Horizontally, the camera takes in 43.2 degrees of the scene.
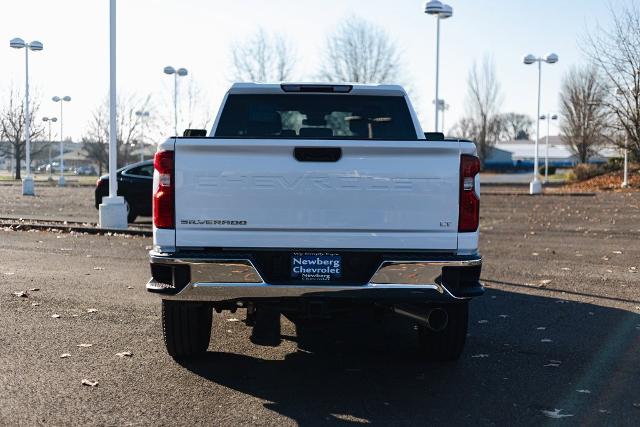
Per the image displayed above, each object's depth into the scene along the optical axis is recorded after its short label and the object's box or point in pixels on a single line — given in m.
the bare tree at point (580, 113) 57.62
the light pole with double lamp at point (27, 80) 33.67
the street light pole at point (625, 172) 39.06
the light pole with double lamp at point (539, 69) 35.31
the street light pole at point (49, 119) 71.85
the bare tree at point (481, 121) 70.94
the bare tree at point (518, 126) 135.46
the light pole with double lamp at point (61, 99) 58.72
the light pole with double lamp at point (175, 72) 36.18
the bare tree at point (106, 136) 64.31
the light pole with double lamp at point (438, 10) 25.75
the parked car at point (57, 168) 123.03
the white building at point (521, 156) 96.31
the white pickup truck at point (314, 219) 5.02
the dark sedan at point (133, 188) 18.25
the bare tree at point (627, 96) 32.81
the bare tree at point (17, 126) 62.06
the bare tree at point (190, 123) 51.51
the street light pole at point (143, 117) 58.41
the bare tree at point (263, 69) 44.50
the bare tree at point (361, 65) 45.31
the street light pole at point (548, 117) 68.41
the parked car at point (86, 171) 105.99
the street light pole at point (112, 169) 16.34
